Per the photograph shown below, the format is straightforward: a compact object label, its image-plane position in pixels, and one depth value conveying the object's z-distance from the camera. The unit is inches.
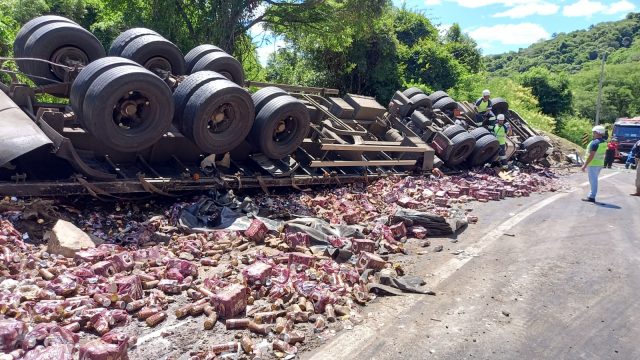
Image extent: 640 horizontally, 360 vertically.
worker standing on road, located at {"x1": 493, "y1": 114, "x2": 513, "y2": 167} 493.4
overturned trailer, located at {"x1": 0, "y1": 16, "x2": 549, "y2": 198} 213.8
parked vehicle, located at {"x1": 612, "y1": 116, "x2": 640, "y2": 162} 921.5
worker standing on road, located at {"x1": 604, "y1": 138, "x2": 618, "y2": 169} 797.2
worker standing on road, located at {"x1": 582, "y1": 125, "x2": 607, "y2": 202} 373.4
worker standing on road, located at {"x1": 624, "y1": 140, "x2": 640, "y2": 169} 775.7
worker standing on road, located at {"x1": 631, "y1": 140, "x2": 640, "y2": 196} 742.7
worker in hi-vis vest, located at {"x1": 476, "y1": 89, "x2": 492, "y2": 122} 530.8
